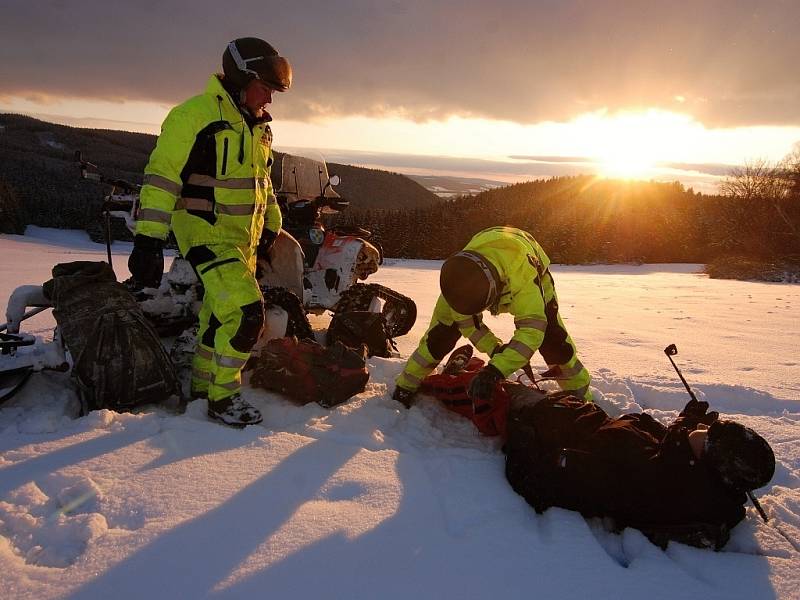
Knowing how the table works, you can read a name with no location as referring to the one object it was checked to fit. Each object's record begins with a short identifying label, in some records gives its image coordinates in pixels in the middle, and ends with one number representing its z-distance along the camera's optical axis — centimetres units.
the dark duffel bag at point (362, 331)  441
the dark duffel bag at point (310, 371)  326
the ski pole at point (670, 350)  316
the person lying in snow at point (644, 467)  205
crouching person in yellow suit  283
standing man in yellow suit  281
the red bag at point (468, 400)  295
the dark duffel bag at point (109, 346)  283
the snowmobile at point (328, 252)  496
